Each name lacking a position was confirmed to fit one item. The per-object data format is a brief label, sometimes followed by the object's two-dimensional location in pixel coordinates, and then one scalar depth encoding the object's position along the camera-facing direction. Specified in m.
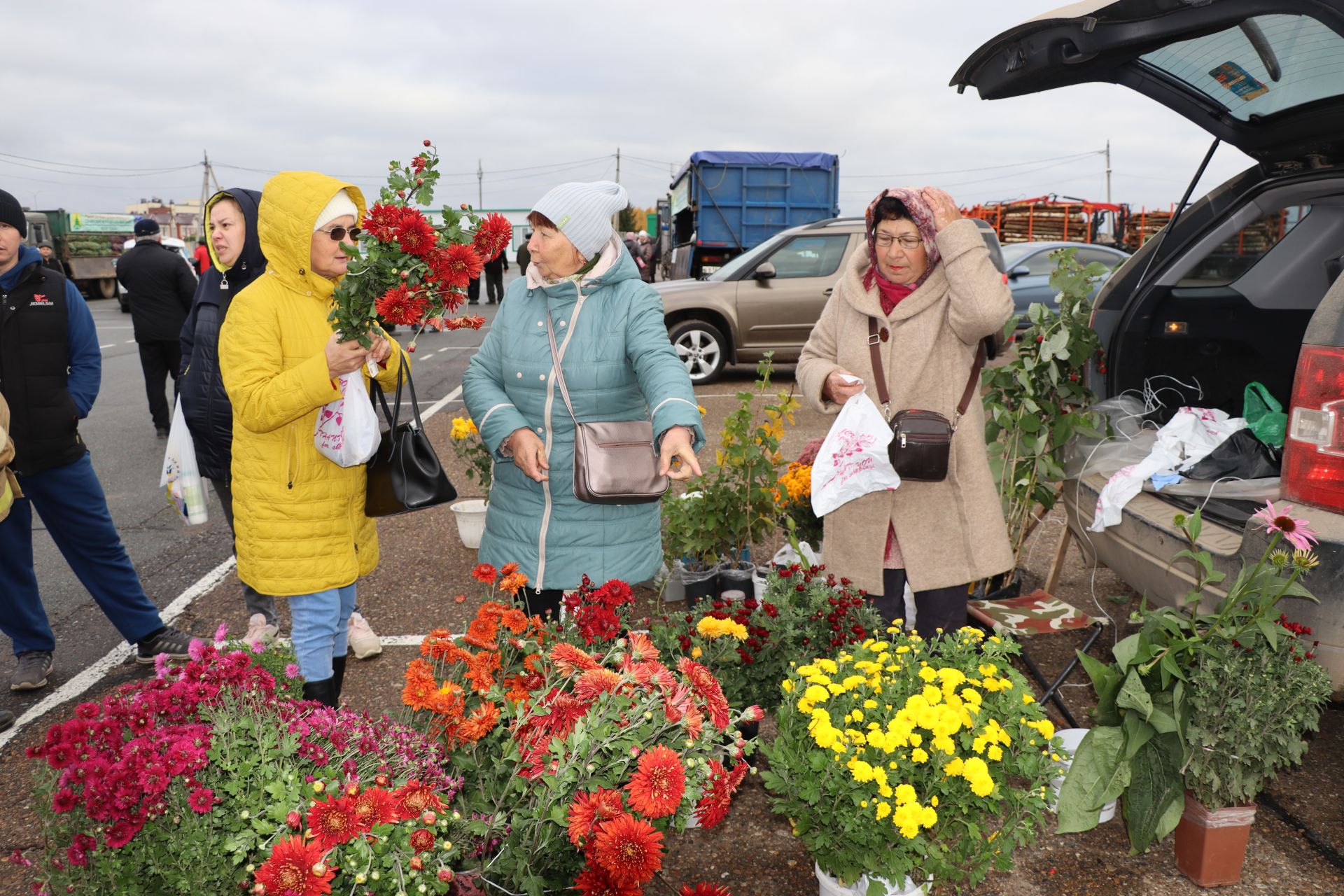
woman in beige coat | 2.92
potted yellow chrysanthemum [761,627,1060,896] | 2.02
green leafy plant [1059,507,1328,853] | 2.35
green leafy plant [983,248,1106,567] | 3.77
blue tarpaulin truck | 16.50
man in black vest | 3.72
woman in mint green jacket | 2.70
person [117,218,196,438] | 8.00
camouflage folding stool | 3.38
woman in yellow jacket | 2.63
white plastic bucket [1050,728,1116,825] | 2.73
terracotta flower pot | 2.53
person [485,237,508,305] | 22.19
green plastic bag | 3.55
